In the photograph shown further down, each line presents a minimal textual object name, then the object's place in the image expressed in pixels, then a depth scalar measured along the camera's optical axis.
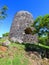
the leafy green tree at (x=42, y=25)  8.23
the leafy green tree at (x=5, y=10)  9.70
